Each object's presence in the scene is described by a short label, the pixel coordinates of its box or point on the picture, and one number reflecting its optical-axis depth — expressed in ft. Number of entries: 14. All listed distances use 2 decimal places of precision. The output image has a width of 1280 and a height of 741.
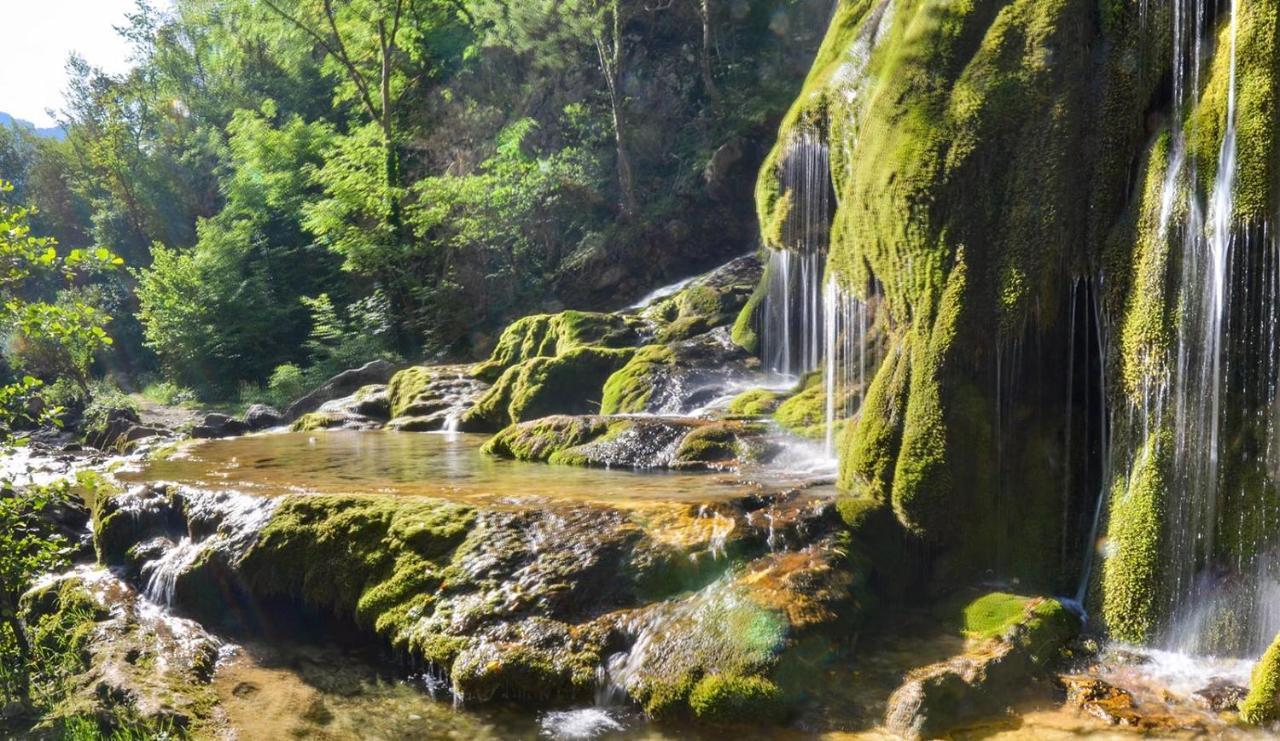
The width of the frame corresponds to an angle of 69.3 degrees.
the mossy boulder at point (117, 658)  19.97
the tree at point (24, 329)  18.31
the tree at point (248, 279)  106.01
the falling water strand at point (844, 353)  34.42
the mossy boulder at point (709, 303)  58.75
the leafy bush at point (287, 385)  88.99
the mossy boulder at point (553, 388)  52.21
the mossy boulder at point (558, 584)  20.72
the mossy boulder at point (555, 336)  60.34
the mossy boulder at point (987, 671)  18.66
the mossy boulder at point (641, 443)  36.29
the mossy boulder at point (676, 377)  47.85
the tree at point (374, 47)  88.94
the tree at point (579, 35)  80.43
